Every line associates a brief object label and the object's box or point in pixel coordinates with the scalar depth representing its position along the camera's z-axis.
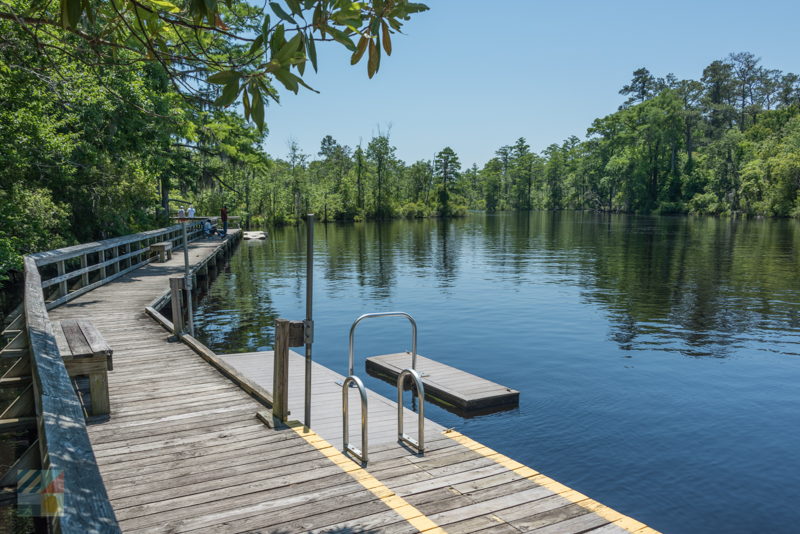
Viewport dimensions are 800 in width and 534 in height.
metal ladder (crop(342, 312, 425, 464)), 5.87
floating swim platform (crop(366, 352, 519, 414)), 10.27
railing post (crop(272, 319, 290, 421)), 6.44
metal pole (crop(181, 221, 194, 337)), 12.32
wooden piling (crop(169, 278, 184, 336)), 10.74
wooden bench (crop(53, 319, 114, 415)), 6.66
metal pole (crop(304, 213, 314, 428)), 6.08
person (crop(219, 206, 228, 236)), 37.19
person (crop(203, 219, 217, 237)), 38.03
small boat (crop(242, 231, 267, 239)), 52.03
